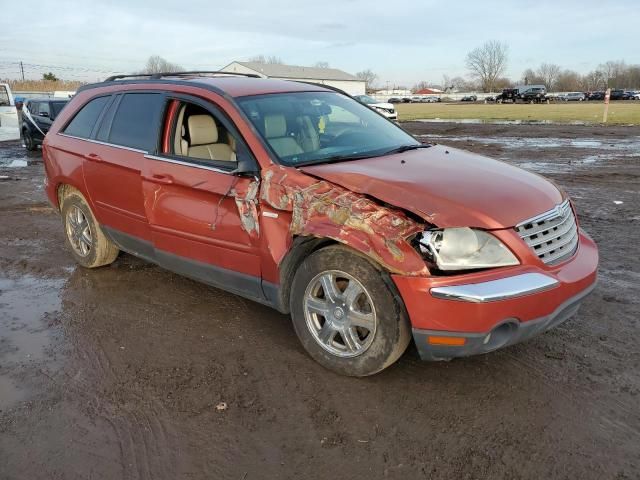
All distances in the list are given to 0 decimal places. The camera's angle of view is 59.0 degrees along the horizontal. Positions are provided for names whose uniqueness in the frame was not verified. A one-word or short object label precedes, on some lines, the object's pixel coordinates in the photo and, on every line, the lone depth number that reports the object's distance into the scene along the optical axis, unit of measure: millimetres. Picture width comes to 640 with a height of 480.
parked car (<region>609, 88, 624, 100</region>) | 73375
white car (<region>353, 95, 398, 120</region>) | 29922
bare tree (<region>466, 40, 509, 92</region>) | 128988
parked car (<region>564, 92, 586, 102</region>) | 75362
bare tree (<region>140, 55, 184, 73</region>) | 87356
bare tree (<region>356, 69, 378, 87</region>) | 158750
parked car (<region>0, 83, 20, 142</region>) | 19109
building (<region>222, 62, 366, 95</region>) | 82550
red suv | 3018
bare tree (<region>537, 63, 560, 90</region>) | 135250
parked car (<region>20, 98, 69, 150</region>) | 16859
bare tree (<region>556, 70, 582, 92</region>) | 123462
